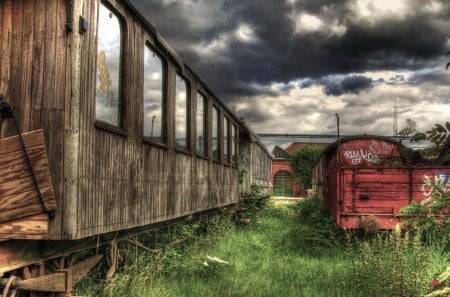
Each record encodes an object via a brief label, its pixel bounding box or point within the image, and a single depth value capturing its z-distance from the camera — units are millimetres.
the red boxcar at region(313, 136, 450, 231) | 9891
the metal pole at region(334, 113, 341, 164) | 11753
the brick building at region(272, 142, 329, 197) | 48438
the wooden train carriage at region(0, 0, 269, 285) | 4535
